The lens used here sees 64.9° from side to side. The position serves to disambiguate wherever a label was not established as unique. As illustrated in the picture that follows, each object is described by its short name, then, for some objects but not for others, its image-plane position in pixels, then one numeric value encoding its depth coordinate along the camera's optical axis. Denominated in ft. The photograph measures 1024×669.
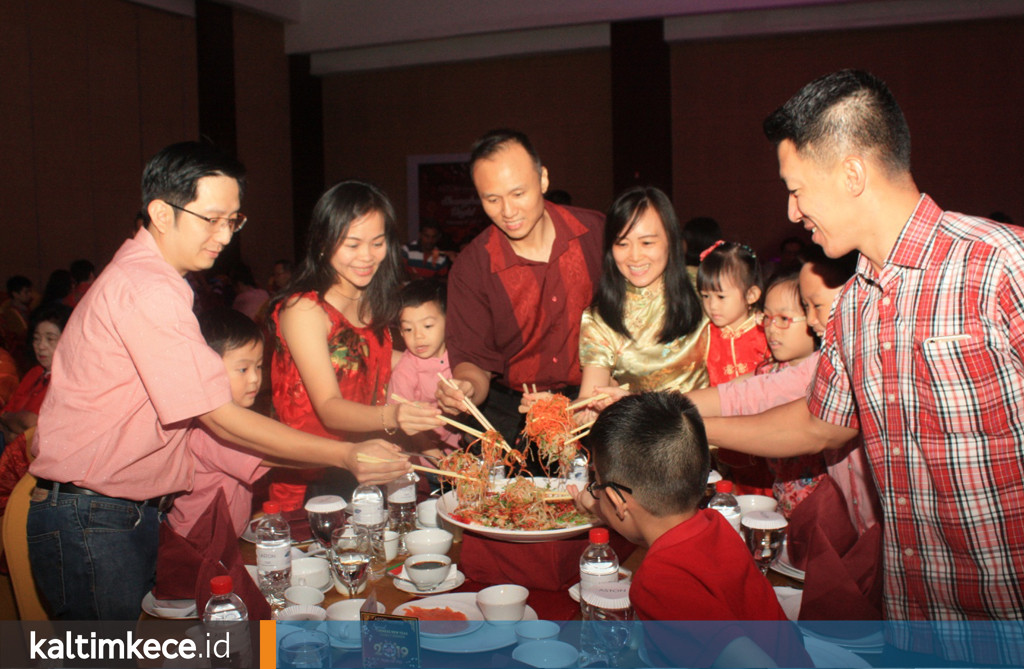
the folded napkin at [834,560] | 4.92
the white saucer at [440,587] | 5.73
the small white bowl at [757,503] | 6.84
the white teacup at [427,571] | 5.73
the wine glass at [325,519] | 6.42
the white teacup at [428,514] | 7.09
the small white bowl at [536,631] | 4.92
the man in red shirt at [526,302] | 9.68
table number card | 4.36
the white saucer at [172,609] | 5.51
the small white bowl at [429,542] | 6.40
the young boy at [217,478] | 7.25
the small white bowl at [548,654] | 4.66
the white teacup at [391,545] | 6.35
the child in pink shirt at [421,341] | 10.73
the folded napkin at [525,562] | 5.72
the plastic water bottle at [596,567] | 5.26
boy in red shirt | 4.29
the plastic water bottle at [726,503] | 6.01
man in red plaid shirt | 4.83
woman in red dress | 8.61
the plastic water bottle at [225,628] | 4.53
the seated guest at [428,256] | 24.66
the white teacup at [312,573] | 5.92
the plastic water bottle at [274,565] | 5.81
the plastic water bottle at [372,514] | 6.12
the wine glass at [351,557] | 5.65
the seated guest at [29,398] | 7.64
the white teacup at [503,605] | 5.13
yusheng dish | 6.20
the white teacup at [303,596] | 5.50
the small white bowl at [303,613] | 5.23
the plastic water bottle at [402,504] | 7.22
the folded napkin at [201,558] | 5.00
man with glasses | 5.88
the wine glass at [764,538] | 5.94
